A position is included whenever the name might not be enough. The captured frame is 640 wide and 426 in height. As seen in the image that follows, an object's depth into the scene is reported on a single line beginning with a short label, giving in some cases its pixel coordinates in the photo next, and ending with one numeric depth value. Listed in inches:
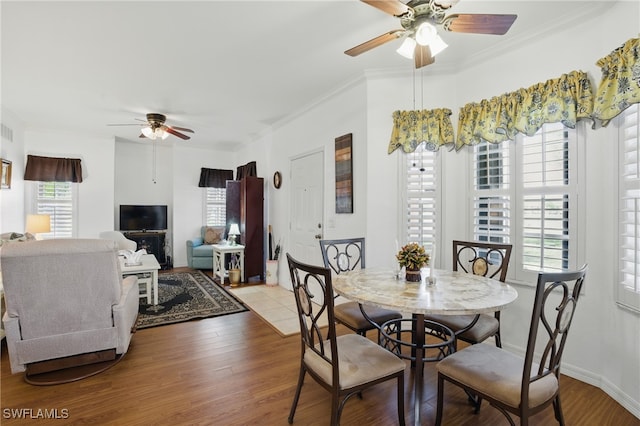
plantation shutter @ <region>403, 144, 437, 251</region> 123.6
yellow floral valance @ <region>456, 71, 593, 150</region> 88.4
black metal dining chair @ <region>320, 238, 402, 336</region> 88.0
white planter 201.6
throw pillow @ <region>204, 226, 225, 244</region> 262.5
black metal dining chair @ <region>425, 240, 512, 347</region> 81.2
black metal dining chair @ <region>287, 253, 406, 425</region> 59.6
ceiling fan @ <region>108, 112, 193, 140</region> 178.7
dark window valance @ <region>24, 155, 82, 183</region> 208.4
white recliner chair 83.4
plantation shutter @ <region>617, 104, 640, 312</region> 76.4
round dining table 60.6
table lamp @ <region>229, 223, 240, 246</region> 217.2
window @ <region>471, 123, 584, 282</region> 93.4
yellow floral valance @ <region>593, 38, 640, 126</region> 73.3
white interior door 164.4
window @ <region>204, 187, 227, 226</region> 279.6
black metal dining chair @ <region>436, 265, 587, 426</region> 52.9
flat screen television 247.3
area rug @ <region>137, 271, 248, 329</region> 139.5
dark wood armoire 211.2
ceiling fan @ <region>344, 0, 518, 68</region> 69.8
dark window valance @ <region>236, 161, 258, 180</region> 238.1
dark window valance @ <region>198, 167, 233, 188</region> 273.1
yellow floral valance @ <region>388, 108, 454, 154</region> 119.3
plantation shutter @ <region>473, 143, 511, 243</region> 107.7
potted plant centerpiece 81.2
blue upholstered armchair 248.1
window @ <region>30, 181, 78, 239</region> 215.9
